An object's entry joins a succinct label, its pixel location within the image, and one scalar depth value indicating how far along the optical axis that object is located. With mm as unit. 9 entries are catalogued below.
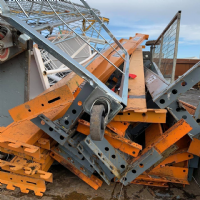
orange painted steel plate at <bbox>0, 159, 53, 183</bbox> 2227
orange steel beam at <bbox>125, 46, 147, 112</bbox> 2211
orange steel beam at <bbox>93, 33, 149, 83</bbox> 3234
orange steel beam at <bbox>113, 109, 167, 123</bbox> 2160
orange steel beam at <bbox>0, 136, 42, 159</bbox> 2100
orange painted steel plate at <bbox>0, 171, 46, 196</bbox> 2387
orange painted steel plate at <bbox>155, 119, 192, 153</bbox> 2141
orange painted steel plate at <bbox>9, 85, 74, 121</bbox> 1832
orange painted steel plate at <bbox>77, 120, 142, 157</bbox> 2240
